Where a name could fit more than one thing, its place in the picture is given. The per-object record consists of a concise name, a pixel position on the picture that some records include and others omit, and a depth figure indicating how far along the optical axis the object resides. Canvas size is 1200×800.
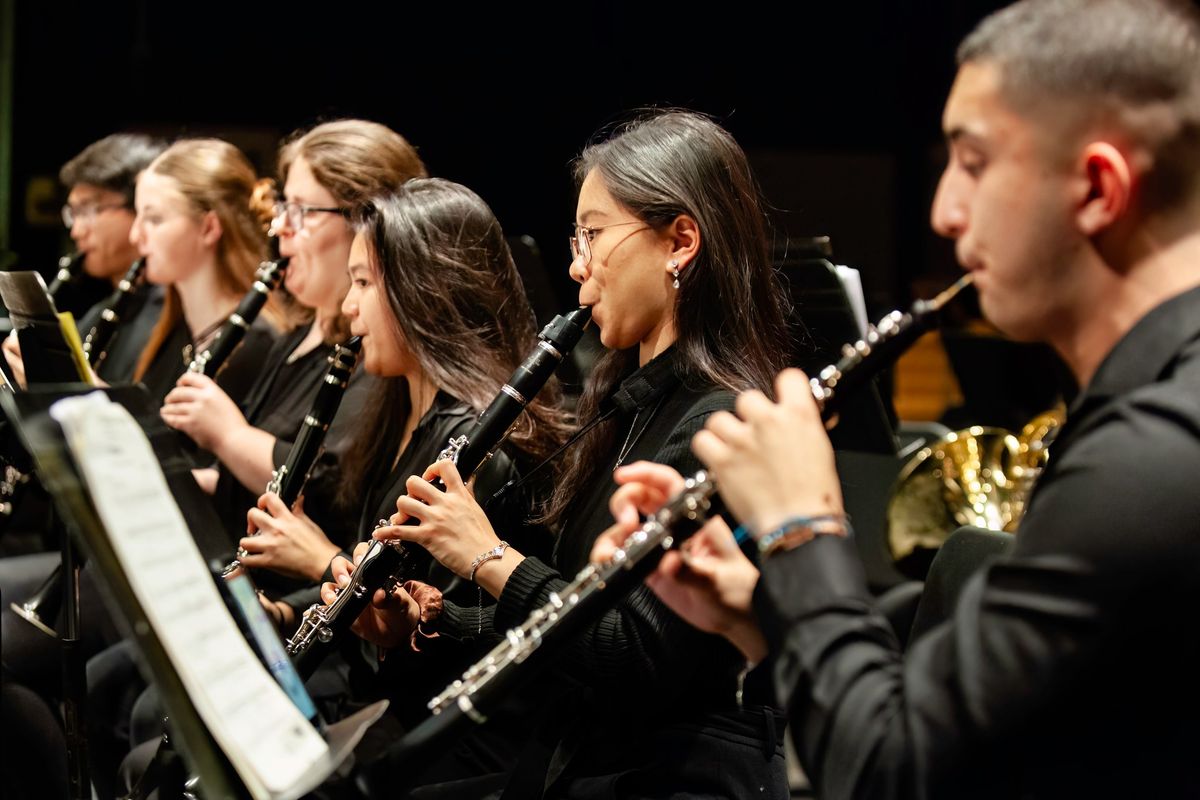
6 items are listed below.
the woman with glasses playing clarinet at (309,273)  5.64
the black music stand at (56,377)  4.03
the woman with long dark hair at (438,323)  4.61
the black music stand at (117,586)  2.20
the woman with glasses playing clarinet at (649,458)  3.46
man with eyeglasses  8.06
